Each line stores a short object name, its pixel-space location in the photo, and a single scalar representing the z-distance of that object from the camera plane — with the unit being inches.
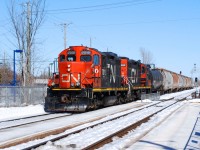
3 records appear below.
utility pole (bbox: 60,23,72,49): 1678.5
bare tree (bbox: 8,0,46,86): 1147.9
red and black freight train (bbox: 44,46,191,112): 811.3
